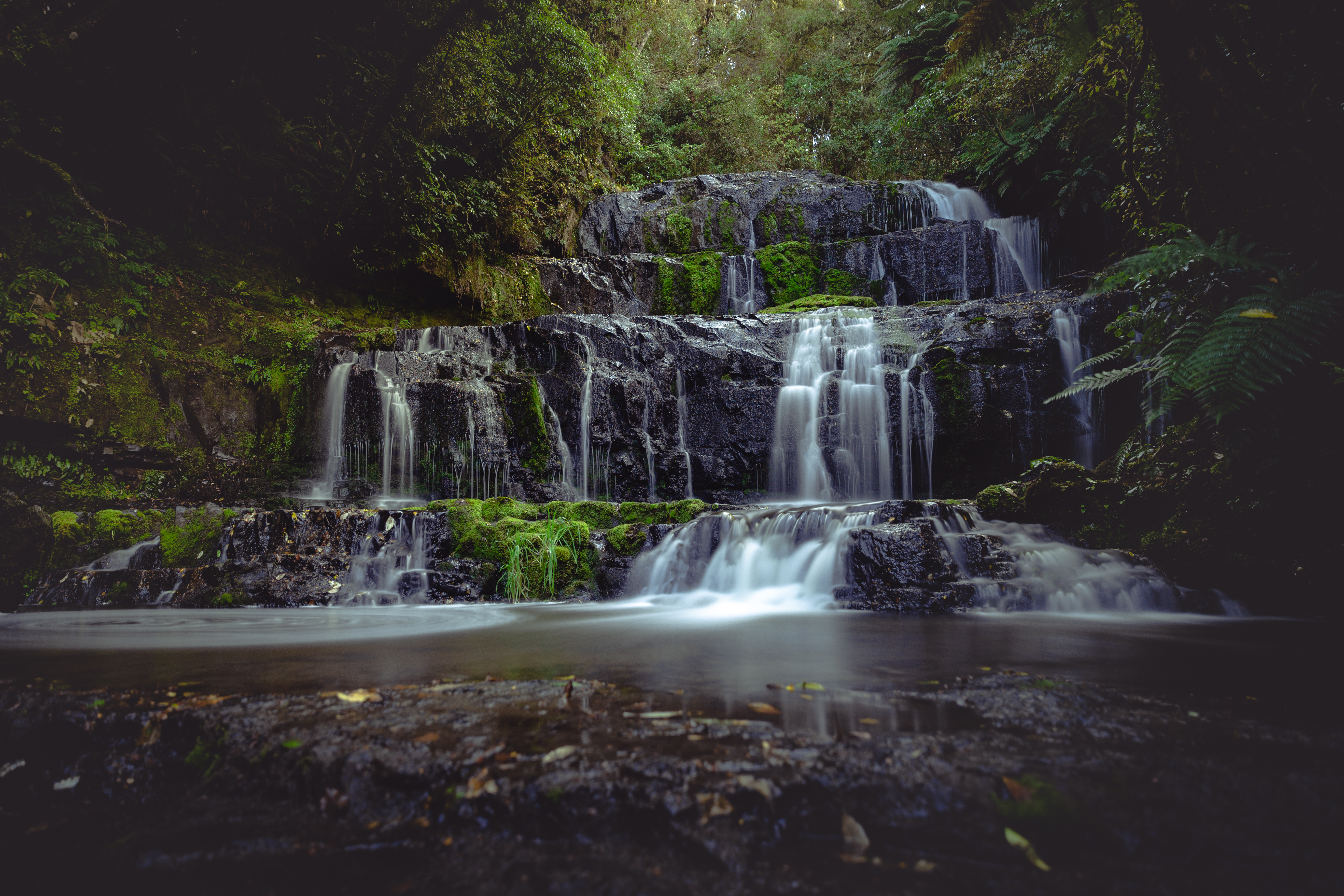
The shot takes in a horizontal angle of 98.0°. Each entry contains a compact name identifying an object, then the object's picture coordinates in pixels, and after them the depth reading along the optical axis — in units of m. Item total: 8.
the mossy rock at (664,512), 6.52
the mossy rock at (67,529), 6.03
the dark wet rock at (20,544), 5.74
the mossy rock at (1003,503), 5.60
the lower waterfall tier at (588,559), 5.09
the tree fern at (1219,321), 3.51
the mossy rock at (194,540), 6.07
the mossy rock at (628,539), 6.14
